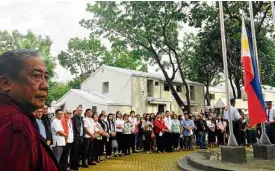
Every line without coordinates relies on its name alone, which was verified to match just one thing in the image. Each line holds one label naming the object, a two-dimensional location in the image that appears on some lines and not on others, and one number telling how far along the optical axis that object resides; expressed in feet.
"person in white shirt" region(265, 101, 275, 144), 25.28
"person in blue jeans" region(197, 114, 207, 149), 34.15
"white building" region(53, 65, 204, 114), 61.91
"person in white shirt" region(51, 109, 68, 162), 16.90
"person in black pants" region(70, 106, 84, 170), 20.38
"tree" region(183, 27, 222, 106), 50.13
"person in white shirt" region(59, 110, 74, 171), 18.12
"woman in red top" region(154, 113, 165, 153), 30.89
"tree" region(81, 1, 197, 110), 48.40
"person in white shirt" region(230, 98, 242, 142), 25.20
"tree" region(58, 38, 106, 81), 96.72
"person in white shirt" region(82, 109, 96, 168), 21.77
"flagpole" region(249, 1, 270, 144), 19.39
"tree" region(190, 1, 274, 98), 43.43
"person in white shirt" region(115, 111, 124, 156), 28.73
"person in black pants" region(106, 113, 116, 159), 26.83
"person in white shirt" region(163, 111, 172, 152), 31.48
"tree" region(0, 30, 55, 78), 82.89
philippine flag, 18.39
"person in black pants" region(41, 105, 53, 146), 14.85
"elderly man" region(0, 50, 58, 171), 2.48
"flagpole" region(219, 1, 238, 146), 18.07
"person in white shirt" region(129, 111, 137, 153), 30.53
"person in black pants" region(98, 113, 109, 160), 25.31
